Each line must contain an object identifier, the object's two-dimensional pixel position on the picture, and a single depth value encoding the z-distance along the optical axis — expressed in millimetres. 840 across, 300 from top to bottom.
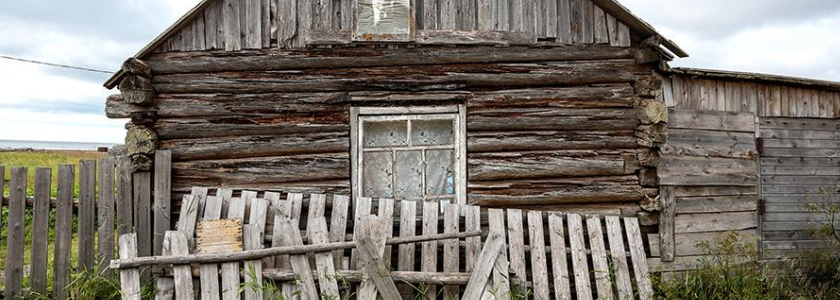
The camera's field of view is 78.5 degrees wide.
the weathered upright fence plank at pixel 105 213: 5254
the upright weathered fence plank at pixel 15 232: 5031
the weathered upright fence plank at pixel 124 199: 5361
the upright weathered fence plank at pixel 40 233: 5078
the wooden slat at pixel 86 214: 5199
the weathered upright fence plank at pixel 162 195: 5410
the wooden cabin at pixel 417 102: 5570
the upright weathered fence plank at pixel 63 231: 5121
